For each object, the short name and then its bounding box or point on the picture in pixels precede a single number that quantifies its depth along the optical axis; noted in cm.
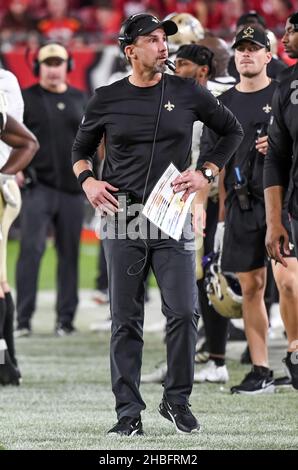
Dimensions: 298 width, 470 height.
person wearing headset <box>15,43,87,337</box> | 2072
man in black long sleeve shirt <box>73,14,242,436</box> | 1183
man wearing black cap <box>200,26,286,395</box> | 1459
